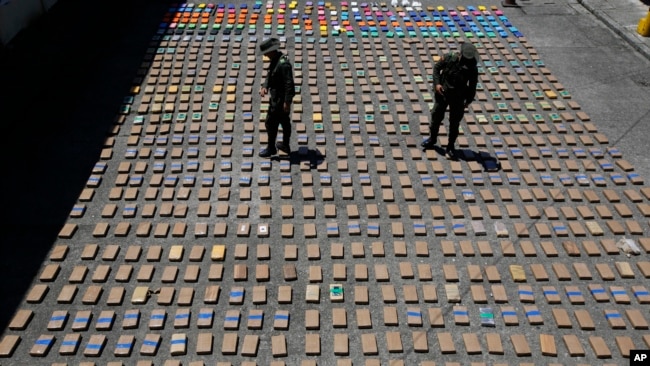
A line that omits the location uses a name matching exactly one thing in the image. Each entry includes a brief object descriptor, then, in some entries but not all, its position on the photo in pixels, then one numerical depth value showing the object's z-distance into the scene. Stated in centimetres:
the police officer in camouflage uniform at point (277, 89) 706
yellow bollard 1190
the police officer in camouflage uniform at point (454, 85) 717
